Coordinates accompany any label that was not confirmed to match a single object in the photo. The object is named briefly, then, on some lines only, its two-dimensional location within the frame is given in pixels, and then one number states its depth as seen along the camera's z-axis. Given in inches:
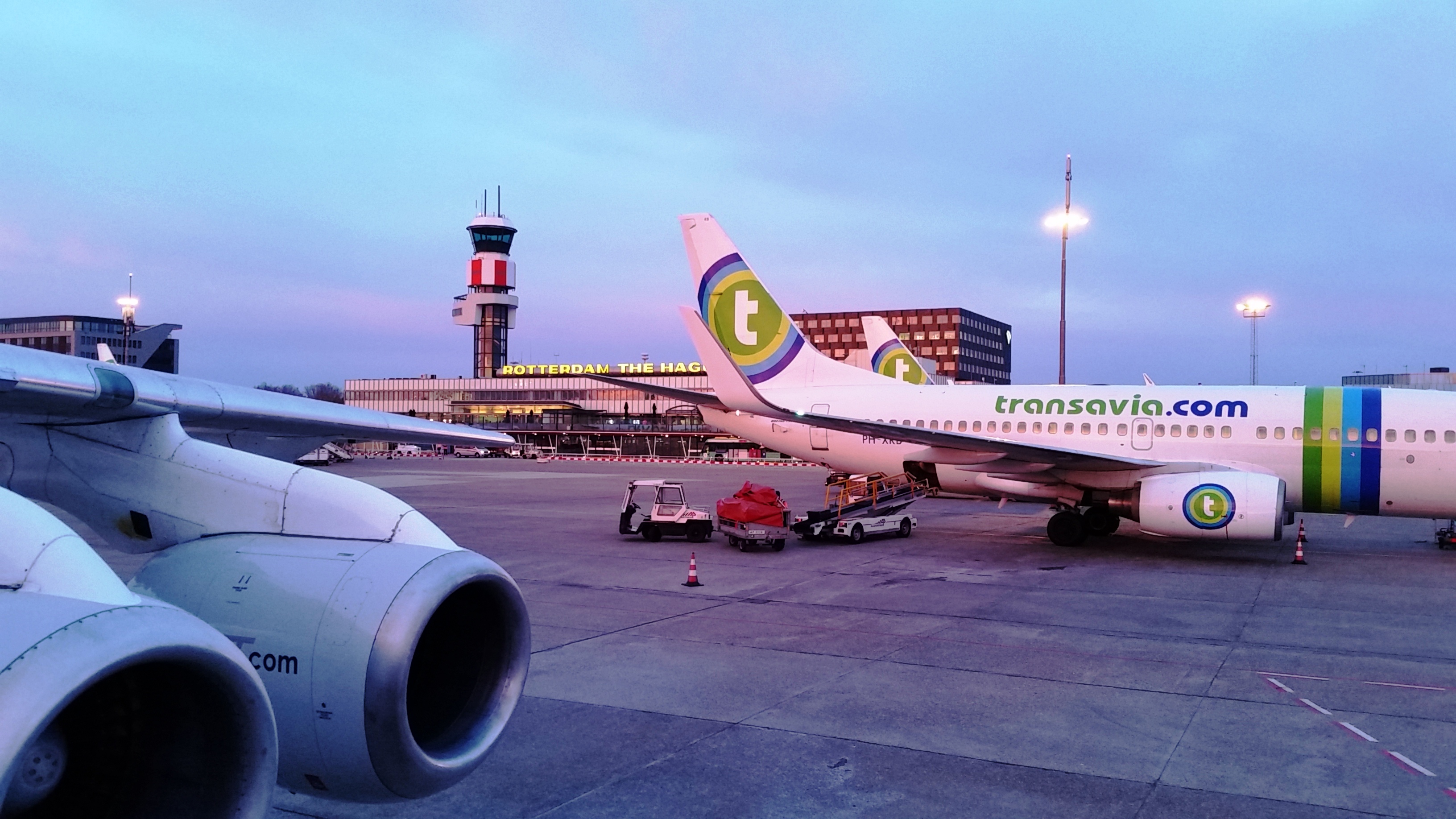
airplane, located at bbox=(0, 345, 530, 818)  107.5
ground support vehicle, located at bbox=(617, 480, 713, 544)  865.5
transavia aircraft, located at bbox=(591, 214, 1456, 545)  733.3
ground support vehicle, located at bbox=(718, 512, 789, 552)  786.8
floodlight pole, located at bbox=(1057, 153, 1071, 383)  1251.2
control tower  4591.5
